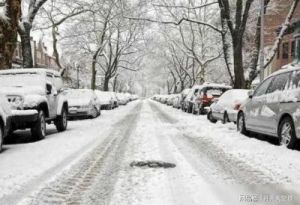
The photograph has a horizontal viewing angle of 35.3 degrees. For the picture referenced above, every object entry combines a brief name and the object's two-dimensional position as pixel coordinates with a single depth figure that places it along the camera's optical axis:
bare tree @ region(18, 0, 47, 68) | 22.62
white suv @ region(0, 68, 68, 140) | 11.93
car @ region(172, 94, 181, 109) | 38.89
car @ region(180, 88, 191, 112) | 33.38
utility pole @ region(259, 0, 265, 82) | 22.46
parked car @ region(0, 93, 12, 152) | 10.05
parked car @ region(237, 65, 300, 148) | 9.94
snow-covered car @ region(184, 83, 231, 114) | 24.75
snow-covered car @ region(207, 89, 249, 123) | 16.22
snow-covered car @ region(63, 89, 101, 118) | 22.42
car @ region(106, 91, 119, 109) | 40.09
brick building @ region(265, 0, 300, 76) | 36.39
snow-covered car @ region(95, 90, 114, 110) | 35.56
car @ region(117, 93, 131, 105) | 52.64
